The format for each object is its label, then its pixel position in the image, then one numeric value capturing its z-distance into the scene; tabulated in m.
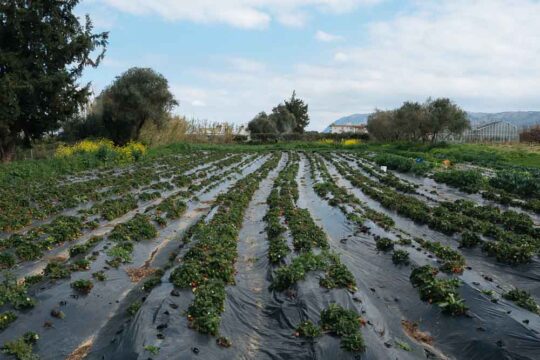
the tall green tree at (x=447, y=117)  41.62
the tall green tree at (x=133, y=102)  36.88
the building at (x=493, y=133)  65.94
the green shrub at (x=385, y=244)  9.41
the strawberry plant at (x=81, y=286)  6.72
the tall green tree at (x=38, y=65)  21.67
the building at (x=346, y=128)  100.07
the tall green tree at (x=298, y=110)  83.00
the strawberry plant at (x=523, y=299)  6.18
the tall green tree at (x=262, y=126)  68.38
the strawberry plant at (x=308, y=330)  5.46
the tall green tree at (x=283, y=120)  72.38
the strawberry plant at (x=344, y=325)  5.06
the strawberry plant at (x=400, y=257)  8.45
